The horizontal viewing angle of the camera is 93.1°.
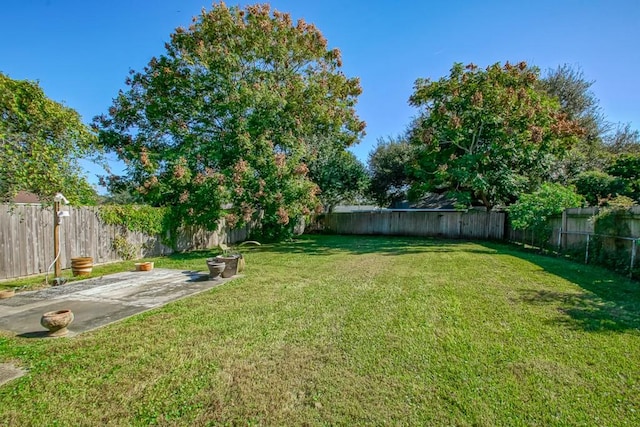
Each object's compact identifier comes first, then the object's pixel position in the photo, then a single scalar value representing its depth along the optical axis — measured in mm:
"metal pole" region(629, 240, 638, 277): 6578
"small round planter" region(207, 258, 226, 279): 6719
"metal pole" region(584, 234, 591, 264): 8344
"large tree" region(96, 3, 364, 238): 10352
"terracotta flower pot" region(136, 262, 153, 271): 7555
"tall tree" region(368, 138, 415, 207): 19594
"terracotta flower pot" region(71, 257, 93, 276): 7105
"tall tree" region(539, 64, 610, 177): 18156
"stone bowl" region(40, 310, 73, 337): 3572
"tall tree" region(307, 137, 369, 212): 16866
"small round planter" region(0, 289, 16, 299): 5195
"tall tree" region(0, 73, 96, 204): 6086
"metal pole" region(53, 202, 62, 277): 6025
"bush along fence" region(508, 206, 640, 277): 7051
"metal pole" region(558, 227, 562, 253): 10012
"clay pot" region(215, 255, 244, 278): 6934
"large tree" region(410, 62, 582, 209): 12688
